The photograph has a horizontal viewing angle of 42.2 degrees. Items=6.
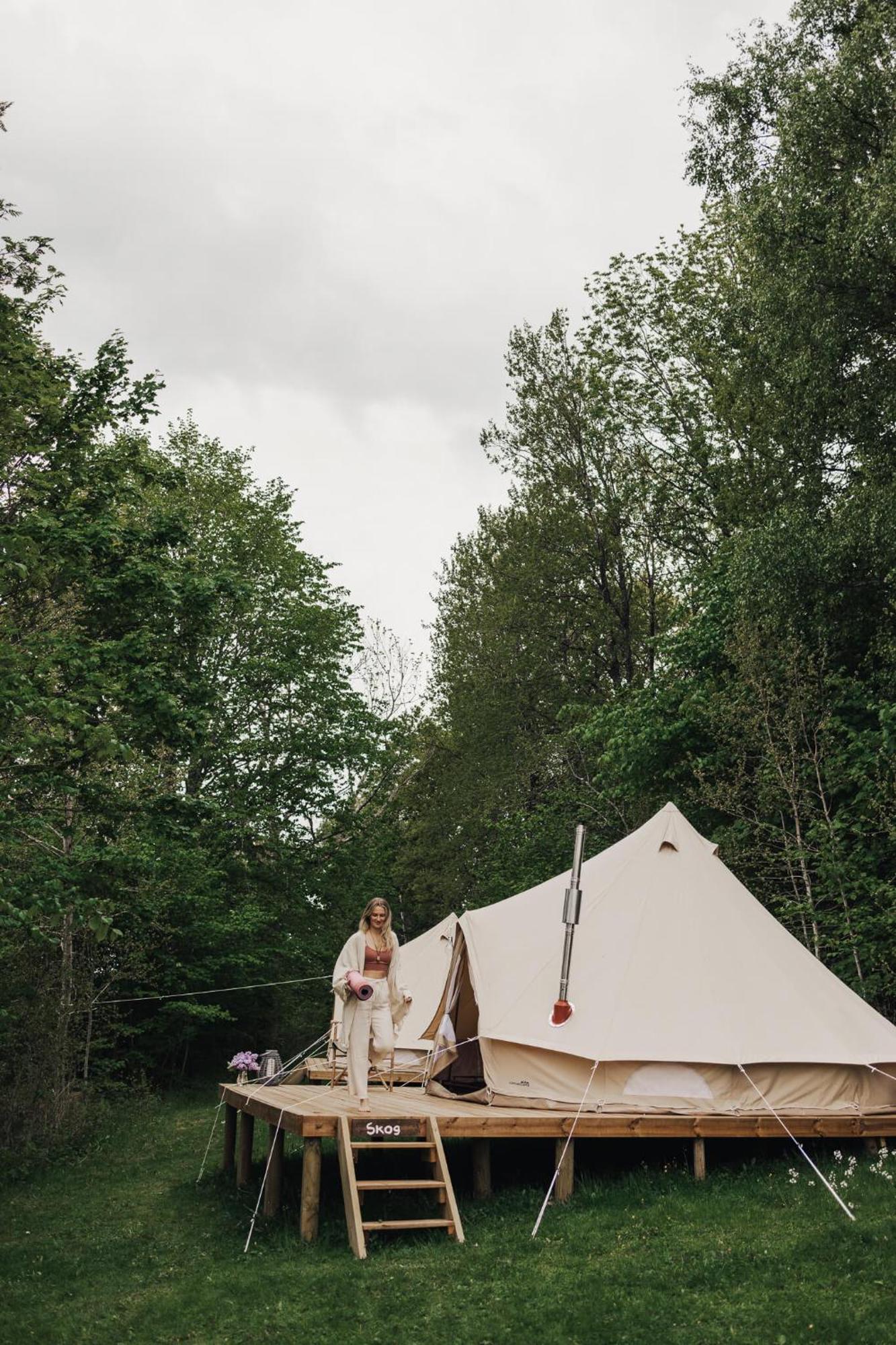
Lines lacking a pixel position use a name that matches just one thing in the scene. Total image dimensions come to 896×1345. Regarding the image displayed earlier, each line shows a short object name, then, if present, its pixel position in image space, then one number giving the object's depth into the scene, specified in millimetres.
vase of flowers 12289
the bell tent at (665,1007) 8812
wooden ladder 7293
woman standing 8781
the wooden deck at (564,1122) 8148
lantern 12516
